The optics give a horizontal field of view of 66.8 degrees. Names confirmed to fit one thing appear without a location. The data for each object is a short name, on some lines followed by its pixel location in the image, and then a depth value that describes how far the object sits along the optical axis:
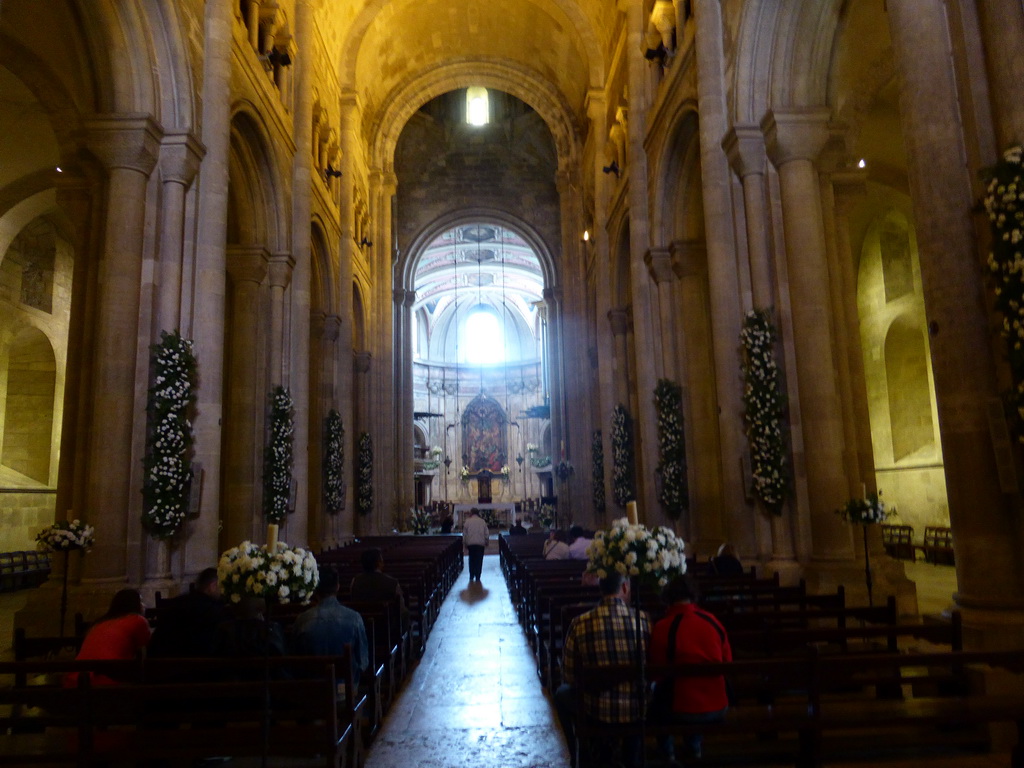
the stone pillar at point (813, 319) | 9.86
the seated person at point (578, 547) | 12.96
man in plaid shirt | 4.40
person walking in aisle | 17.70
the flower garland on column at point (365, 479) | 23.53
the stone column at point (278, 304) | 15.53
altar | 32.88
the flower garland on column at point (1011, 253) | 5.48
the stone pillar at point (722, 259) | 11.20
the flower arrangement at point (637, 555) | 5.02
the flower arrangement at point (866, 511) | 8.75
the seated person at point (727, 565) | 9.48
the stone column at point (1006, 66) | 5.92
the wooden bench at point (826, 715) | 4.32
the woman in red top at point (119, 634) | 5.31
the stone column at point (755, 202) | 10.93
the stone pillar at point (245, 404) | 14.21
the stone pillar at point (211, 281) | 10.45
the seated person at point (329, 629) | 5.70
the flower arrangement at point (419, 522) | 28.48
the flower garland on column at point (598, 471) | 21.95
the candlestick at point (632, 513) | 5.95
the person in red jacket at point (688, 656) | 4.49
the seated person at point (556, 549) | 13.43
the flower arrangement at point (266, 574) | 5.26
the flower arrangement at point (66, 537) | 8.80
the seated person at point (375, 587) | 8.35
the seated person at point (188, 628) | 5.50
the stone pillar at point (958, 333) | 5.93
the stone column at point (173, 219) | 10.30
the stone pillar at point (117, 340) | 9.49
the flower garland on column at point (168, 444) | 9.63
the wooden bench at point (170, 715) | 4.21
